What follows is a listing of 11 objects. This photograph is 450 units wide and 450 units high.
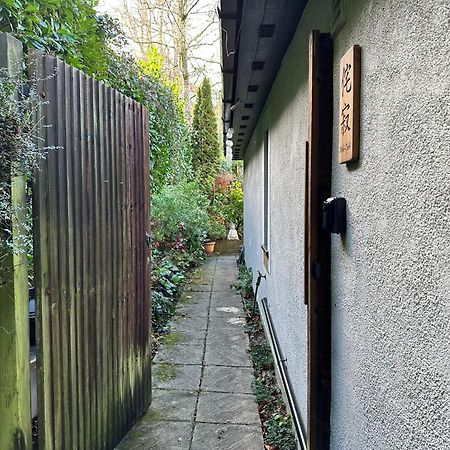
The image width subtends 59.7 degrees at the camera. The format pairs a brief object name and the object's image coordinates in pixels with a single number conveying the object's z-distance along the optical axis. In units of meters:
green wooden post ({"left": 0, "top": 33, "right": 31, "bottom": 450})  1.59
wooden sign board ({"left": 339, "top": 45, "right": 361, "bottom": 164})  1.39
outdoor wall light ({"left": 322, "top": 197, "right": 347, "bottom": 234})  1.60
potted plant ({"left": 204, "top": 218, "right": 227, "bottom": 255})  11.30
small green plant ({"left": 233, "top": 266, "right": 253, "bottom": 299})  6.73
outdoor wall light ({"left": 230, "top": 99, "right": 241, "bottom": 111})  4.48
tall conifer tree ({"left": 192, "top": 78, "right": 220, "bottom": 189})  13.16
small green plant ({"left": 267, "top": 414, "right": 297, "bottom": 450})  2.57
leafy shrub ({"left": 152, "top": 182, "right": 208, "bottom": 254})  7.59
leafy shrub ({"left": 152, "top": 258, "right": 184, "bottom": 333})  5.07
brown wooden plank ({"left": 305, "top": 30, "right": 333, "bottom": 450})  1.77
